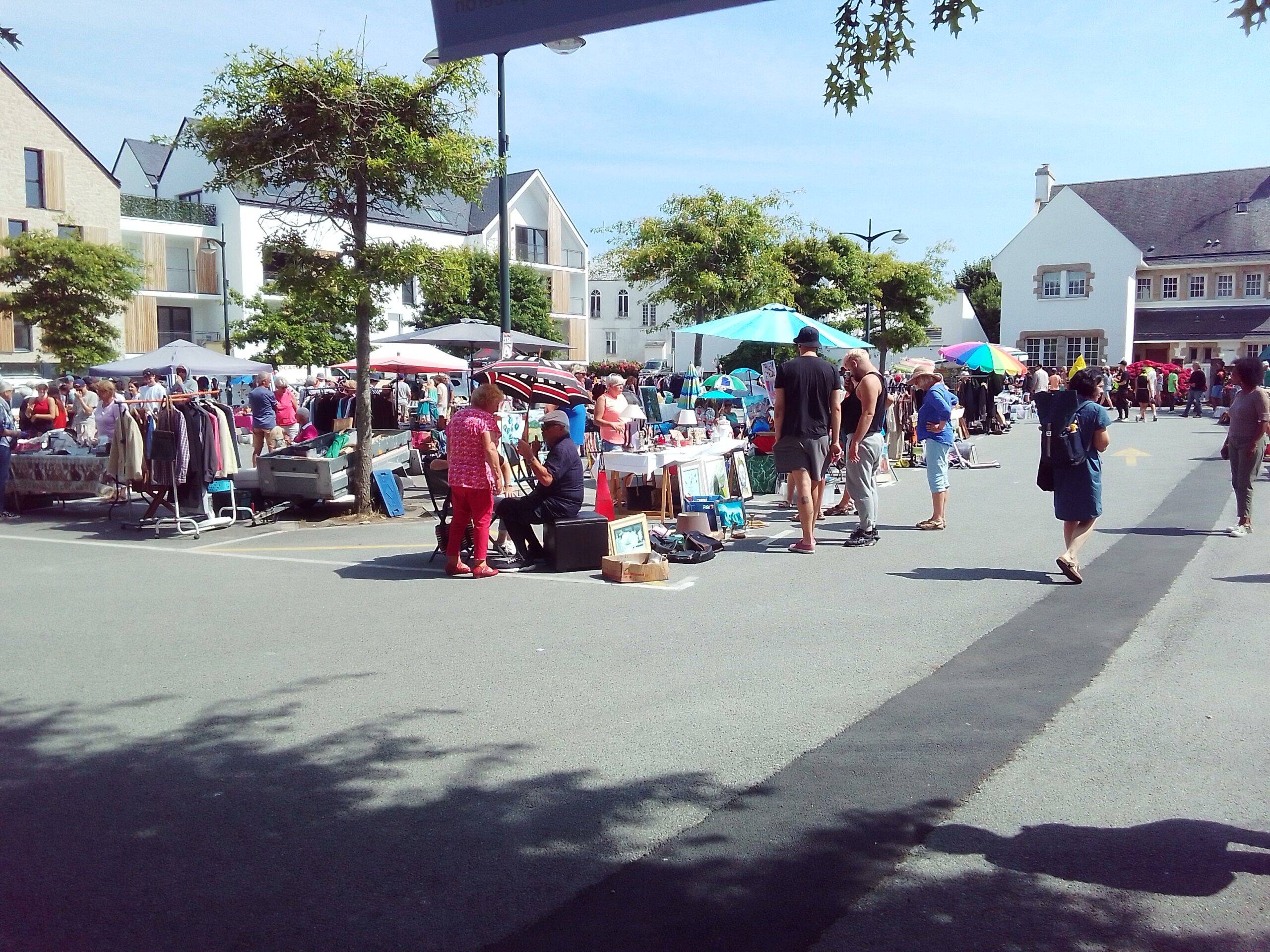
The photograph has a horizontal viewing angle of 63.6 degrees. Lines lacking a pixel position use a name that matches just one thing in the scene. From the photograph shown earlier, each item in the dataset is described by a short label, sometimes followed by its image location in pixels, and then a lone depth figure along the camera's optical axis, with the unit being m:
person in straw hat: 10.71
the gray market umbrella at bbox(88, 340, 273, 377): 18.97
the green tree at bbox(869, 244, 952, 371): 40.56
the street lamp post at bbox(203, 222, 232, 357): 40.62
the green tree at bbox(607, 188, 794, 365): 25.59
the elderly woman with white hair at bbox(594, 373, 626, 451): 13.36
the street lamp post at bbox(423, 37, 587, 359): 15.07
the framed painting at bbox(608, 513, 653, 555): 8.98
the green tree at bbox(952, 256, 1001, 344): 64.44
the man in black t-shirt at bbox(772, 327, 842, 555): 9.48
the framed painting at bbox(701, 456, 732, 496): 11.43
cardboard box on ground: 8.49
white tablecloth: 10.89
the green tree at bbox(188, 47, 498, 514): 11.62
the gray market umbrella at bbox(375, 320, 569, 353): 20.39
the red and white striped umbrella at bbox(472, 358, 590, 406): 10.38
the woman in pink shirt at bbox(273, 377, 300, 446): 19.92
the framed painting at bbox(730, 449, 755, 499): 12.42
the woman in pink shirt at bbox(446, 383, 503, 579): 8.66
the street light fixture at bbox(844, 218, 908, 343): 34.16
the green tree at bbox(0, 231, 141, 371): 30.30
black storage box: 8.95
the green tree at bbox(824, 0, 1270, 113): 4.00
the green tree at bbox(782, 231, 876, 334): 36.09
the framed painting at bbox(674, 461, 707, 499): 11.10
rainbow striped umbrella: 22.59
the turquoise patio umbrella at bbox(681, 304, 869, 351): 13.56
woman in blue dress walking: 7.75
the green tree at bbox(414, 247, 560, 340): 45.91
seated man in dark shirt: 8.99
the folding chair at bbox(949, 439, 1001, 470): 18.03
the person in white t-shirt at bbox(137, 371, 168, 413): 18.66
